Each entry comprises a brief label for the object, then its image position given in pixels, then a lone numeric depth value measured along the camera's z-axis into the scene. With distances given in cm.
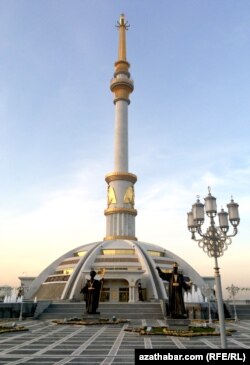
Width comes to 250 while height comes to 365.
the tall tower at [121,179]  5519
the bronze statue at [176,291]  2197
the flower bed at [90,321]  2527
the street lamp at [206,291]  4496
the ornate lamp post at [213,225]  1117
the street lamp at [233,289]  3541
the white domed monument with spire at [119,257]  4306
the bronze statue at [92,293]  2753
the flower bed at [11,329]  2058
